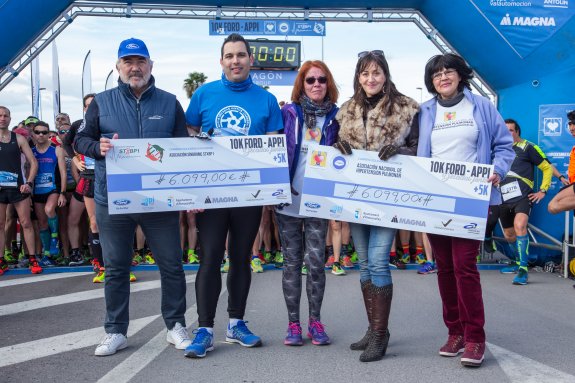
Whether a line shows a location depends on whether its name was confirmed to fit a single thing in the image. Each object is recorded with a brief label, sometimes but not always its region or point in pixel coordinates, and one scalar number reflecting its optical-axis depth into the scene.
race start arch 9.23
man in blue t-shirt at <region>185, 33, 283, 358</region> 4.41
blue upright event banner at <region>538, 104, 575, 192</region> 9.20
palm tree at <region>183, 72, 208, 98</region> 49.81
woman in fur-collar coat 4.23
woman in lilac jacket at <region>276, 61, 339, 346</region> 4.54
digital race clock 14.64
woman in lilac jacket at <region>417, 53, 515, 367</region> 4.10
